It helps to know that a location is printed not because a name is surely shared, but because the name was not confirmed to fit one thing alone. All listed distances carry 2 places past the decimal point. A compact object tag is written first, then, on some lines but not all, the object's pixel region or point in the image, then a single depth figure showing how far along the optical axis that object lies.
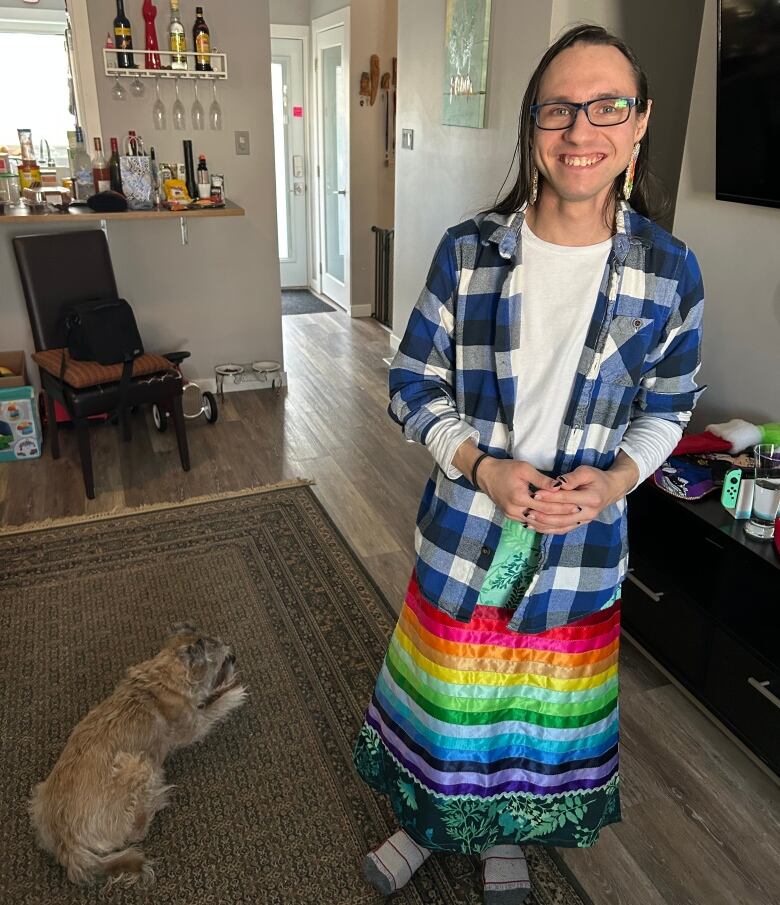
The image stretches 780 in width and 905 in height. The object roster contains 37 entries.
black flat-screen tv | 1.96
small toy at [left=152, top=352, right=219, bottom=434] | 3.80
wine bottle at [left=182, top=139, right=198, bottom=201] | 3.76
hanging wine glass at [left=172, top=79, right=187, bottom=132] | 3.85
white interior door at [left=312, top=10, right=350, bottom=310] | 5.60
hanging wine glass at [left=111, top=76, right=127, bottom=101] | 3.70
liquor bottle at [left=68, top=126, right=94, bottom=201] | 3.56
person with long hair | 1.11
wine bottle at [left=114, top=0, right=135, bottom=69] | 3.51
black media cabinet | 1.81
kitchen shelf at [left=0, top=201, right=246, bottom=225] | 3.19
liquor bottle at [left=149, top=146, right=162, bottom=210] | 3.57
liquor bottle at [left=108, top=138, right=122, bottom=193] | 3.54
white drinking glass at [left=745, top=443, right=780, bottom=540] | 1.85
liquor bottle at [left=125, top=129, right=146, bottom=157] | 3.54
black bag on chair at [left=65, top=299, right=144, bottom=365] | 3.16
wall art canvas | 3.43
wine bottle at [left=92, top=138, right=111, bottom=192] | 3.50
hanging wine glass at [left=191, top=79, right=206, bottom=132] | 3.89
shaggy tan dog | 1.57
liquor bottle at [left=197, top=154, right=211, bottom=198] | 3.69
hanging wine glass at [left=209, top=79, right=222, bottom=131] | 3.93
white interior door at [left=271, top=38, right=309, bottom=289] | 6.19
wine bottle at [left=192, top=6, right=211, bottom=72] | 3.68
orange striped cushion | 3.07
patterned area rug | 1.63
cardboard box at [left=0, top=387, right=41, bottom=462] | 3.39
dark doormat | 6.37
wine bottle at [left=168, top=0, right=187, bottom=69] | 3.61
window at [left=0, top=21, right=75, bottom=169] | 6.14
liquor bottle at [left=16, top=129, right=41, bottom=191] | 3.47
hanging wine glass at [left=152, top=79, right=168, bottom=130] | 3.81
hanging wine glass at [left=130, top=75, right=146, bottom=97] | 3.73
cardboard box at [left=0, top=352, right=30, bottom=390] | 3.62
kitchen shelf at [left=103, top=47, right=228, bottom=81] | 3.58
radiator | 5.72
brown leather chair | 3.12
